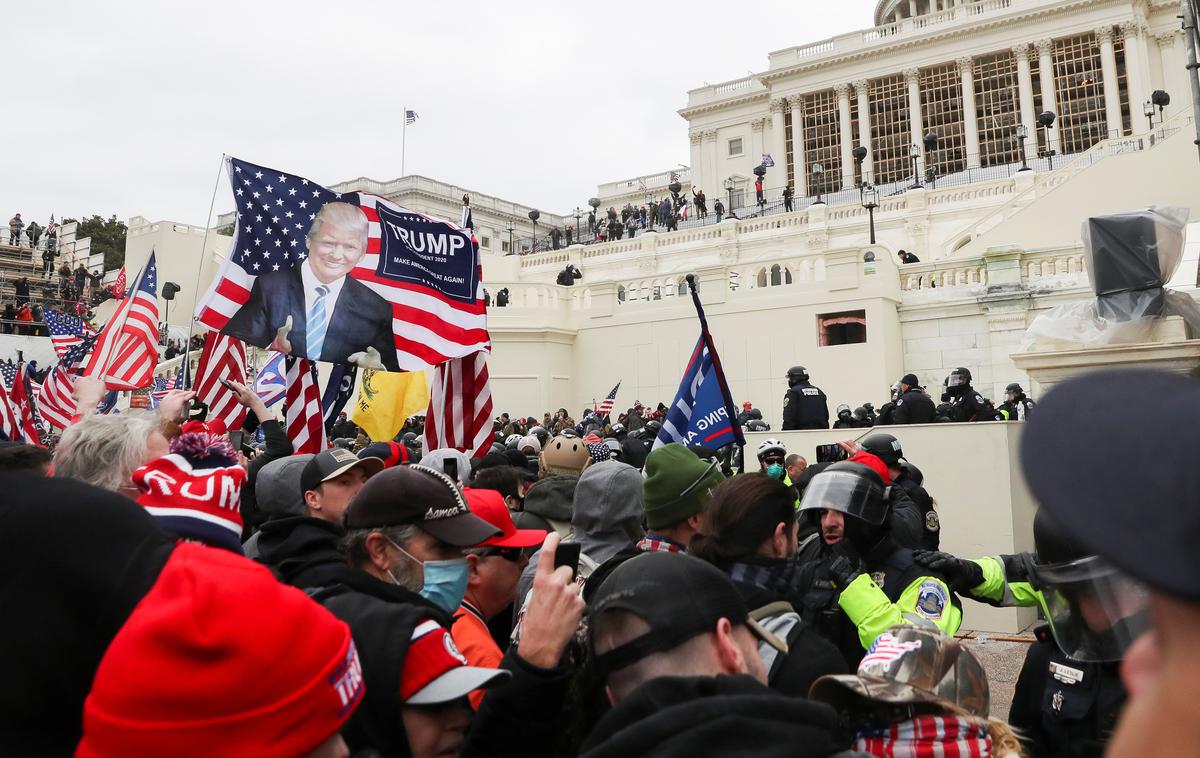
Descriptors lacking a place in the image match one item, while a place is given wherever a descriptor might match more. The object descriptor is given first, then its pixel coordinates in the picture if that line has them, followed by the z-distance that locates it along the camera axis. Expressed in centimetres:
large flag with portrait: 638
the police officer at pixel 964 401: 1037
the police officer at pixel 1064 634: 241
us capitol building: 1800
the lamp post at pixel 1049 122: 3706
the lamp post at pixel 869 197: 2565
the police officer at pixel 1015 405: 1101
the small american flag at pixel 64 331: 1427
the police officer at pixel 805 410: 1031
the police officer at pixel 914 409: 947
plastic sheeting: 695
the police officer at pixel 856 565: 328
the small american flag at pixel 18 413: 847
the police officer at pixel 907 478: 557
